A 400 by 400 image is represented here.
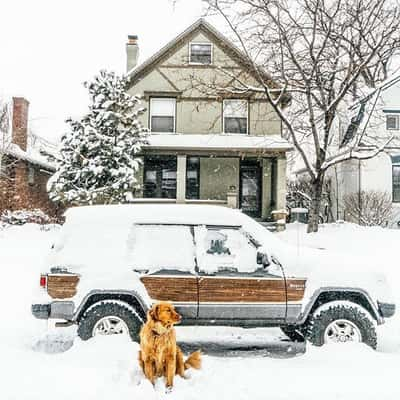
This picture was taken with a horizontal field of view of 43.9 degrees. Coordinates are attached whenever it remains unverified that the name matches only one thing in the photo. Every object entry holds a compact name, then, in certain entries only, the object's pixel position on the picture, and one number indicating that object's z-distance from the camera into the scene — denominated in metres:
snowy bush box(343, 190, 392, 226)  23.56
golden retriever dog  4.69
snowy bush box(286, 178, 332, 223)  29.31
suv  6.01
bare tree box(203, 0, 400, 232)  17.81
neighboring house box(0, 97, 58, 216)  23.10
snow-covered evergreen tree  18.78
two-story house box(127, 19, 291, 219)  23.38
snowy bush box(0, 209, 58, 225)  20.80
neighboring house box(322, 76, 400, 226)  24.29
